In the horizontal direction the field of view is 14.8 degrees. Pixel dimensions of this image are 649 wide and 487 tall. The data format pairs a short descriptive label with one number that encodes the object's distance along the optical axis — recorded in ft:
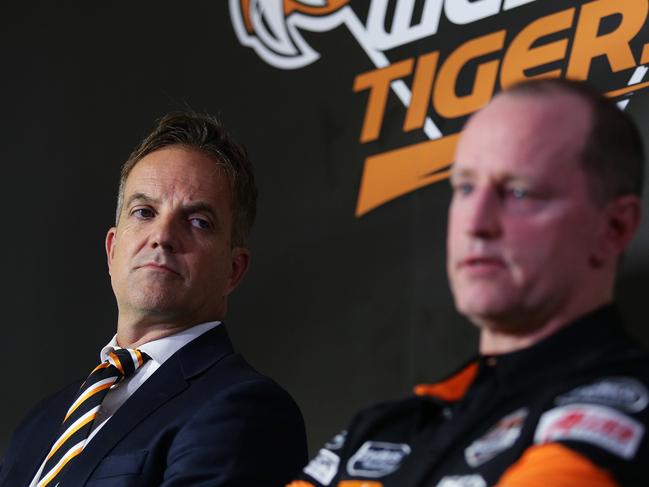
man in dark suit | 8.60
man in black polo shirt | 7.26
